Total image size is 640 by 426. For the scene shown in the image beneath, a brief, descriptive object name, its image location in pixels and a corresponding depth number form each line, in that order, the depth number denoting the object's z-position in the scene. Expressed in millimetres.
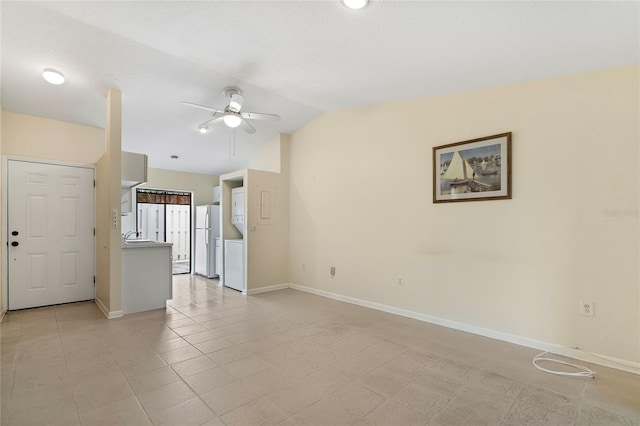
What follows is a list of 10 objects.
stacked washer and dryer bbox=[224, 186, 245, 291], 5395
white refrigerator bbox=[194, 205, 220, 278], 6703
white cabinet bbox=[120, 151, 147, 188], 4238
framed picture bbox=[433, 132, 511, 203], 3162
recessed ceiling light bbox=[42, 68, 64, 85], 3295
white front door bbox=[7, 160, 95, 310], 4141
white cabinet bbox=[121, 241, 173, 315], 3998
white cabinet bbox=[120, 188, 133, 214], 5219
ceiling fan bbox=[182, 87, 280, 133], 3586
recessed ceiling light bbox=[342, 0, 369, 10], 2194
